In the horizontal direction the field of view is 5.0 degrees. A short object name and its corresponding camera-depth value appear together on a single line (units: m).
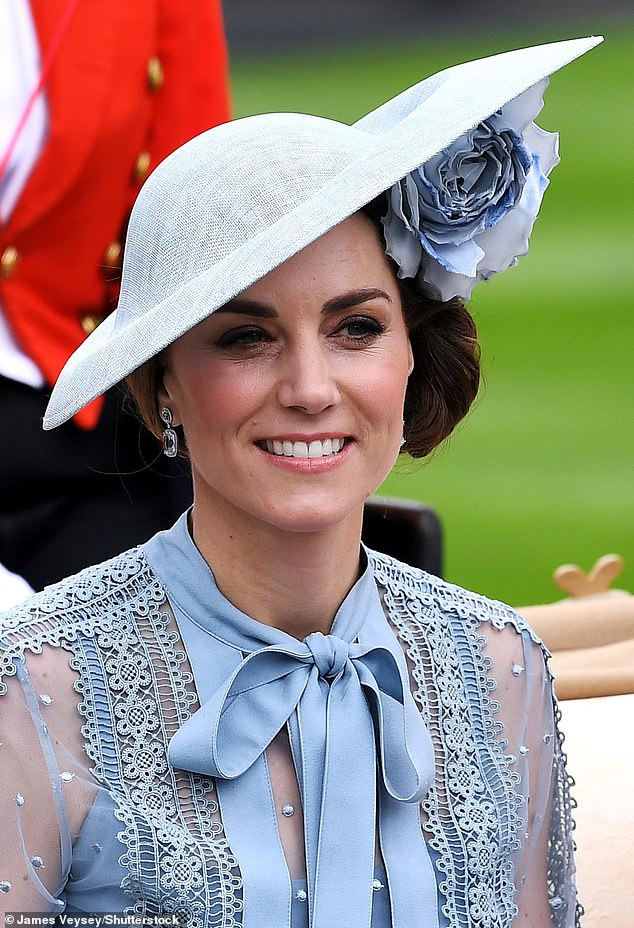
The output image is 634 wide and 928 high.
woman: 3.59
